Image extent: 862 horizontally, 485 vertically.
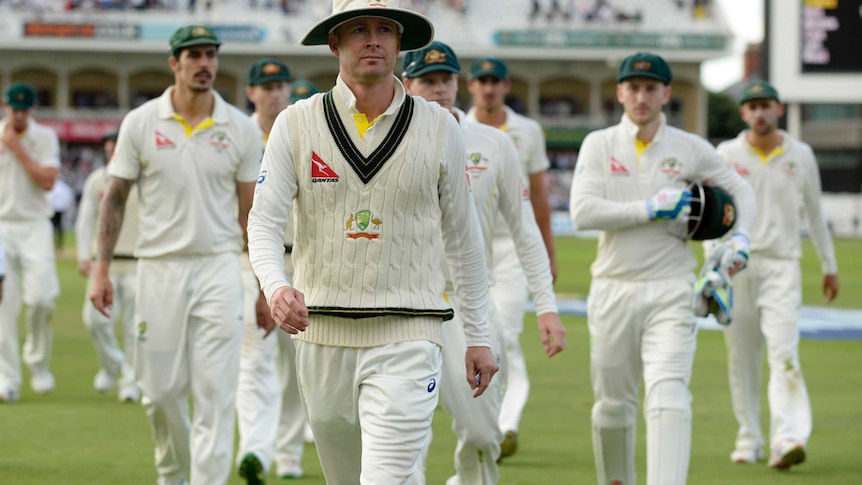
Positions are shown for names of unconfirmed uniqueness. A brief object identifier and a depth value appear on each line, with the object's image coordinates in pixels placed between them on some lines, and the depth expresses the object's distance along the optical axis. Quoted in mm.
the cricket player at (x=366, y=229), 10039
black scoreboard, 60312
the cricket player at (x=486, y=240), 13461
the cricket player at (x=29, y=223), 25156
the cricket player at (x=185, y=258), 15219
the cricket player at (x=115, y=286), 24469
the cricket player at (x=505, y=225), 19281
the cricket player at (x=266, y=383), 16875
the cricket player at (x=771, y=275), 19219
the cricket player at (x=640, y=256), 14750
